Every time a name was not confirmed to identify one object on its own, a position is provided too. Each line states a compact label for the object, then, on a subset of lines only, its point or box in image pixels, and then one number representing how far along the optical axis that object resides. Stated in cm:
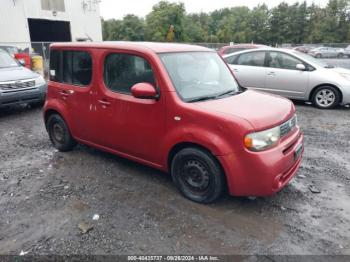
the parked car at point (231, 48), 1147
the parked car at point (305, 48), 4031
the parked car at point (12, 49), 1496
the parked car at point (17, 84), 781
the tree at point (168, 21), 6800
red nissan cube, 329
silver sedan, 820
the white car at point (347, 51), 3473
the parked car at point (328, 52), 3669
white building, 2312
